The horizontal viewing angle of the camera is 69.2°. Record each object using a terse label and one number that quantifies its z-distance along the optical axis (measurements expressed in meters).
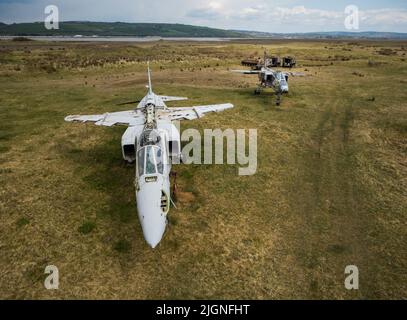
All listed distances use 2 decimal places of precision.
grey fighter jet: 31.30
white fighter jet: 11.49
